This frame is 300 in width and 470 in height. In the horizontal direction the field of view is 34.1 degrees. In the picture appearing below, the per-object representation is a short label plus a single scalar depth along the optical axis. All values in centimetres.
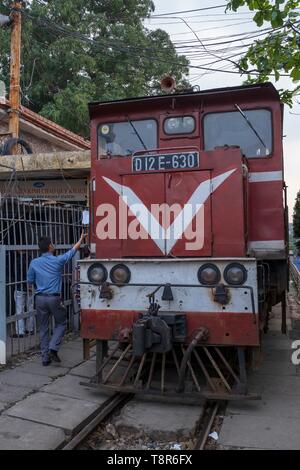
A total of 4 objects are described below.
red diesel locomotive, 468
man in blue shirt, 618
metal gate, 651
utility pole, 1102
